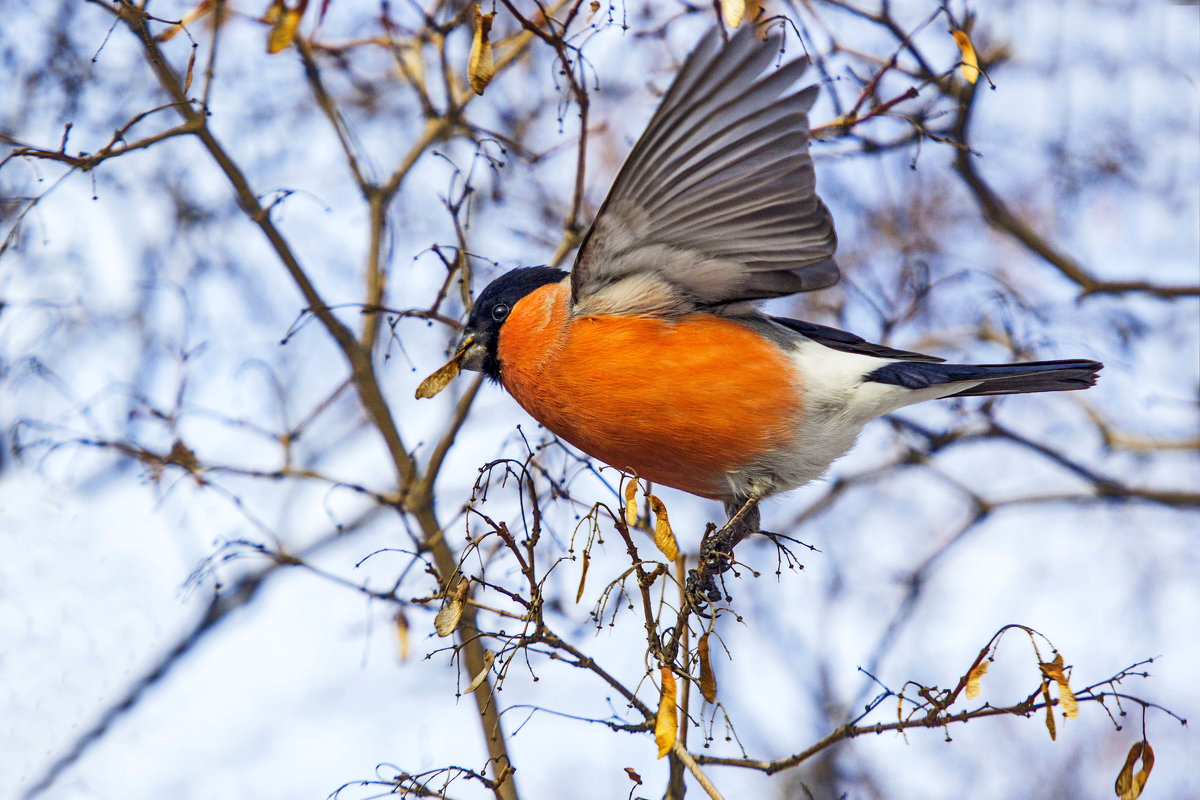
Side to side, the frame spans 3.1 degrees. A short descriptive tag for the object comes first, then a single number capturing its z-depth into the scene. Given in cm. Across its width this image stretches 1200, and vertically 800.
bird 545
